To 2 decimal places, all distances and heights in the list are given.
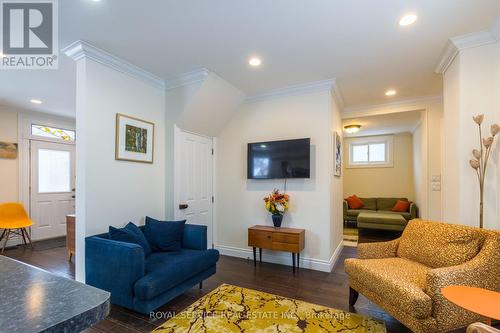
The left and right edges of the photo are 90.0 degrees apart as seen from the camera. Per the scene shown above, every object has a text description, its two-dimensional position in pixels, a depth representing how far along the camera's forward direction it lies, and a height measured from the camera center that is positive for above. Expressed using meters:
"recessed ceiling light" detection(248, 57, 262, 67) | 2.97 +1.30
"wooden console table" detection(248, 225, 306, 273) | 3.40 -0.99
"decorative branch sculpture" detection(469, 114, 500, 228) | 2.30 +0.12
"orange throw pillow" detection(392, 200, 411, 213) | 6.37 -0.99
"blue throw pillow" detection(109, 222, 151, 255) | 2.50 -0.67
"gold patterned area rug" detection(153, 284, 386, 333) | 2.12 -1.36
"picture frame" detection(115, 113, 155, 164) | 3.01 +0.39
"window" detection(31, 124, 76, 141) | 5.21 +0.82
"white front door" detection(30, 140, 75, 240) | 5.10 -0.37
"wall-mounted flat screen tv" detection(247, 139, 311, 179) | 3.64 +0.15
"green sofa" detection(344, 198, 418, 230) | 5.66 -1.14
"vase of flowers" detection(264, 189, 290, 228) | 3.71 -0.55
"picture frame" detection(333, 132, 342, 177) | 3.98 +0.25
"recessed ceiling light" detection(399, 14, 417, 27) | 2.17 +1.32
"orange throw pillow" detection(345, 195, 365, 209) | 7.00 -0.97
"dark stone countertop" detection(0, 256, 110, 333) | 0.56 -0.35
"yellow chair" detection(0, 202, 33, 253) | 4.31 -0.89
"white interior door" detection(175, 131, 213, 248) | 3.66 -0.16
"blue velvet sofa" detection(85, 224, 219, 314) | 2.18 -0.96
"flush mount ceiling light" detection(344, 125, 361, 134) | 5.59 +0.91
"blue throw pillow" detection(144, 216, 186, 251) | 2.89 -0.76
